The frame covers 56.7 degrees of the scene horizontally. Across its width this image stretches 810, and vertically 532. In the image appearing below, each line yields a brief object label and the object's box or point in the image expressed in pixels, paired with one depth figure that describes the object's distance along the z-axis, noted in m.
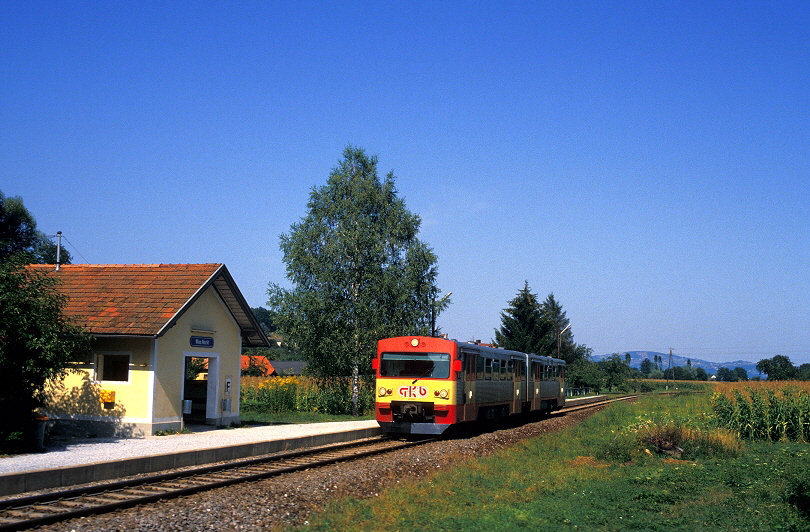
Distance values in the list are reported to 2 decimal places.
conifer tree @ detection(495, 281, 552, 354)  70.25
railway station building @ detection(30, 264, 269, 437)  19.94
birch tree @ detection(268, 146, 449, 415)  35.03
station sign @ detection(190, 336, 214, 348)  22.00
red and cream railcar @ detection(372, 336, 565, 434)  21.33
